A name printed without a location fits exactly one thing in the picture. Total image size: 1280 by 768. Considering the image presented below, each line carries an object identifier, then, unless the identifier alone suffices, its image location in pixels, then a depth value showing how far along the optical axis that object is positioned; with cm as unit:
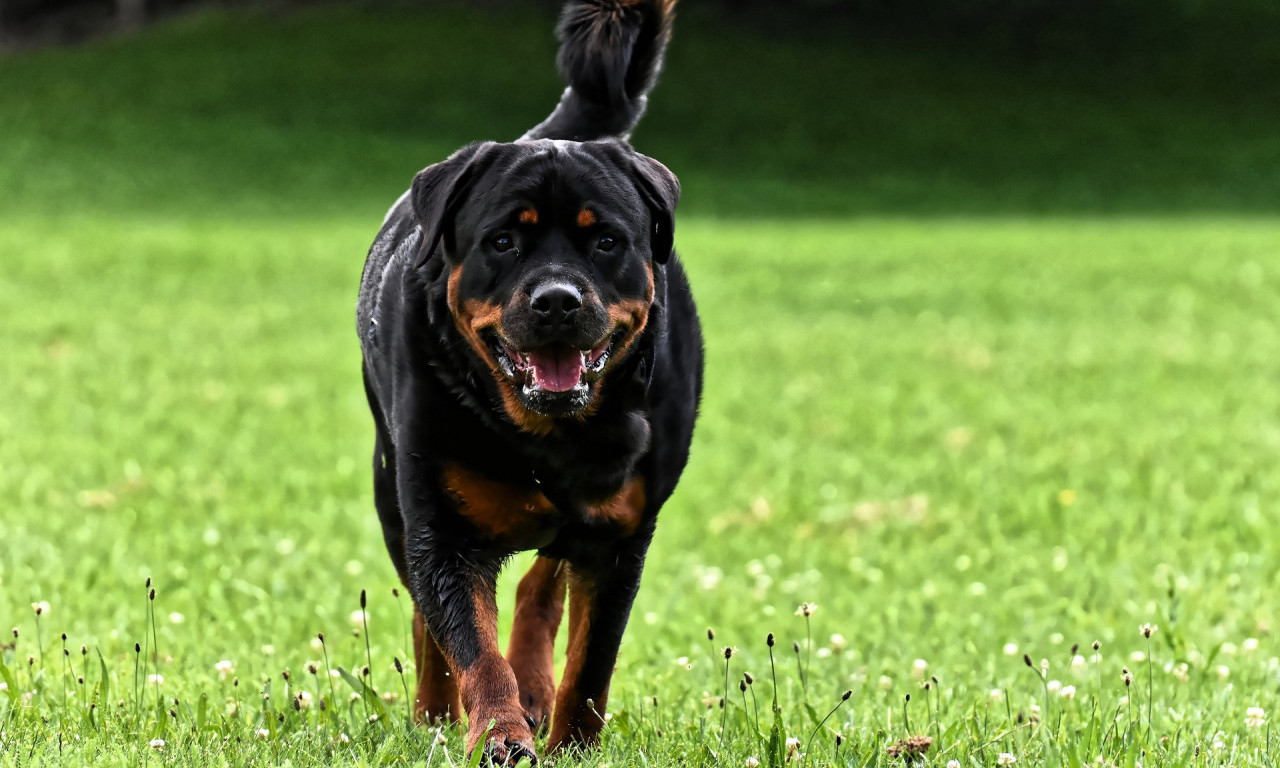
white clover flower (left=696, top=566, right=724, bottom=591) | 1427
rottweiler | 797
